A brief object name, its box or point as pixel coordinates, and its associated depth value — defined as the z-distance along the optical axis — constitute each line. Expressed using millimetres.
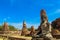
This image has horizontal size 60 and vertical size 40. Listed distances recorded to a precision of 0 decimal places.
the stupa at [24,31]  14963
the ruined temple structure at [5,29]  15323
